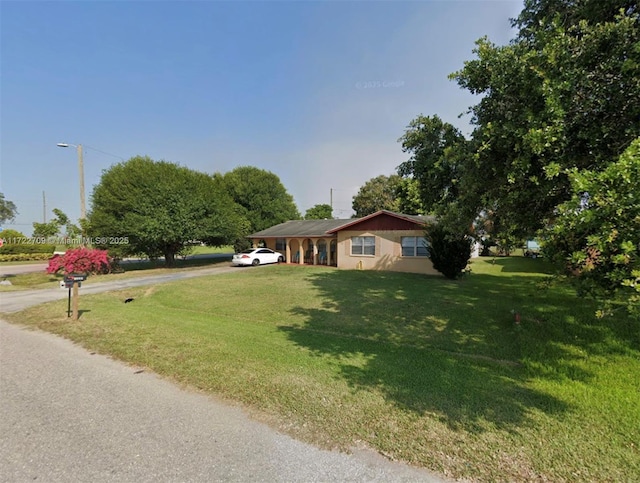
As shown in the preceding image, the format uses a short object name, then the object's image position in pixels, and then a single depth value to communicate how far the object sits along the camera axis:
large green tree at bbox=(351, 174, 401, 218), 44.53
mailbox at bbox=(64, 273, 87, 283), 7.95
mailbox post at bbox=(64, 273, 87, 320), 7.99
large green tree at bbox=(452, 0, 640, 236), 3.83
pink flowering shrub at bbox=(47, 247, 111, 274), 16.89
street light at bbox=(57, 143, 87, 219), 19.61
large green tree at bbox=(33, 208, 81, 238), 22.39
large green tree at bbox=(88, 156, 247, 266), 21.84
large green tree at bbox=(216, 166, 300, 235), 36.94
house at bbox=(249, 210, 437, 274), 19.69
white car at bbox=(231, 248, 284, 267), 25.81
